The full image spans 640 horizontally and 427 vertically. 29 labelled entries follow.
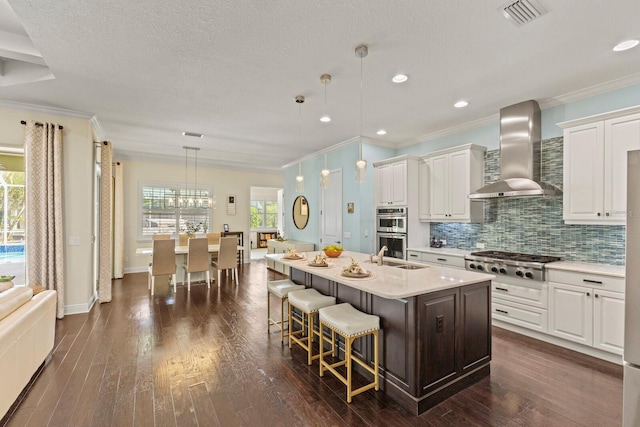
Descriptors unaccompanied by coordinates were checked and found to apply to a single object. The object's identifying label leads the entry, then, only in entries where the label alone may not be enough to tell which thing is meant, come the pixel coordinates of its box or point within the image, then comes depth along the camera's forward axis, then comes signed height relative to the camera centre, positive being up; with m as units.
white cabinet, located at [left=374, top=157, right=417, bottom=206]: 4.85 +0.54
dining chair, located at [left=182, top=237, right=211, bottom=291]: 5.44 -0.87
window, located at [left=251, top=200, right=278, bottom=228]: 12.18 -0.05
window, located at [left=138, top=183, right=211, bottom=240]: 7.34 +0.06
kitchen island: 2.09 -0.92
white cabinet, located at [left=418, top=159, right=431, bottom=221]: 4.81 +0.40
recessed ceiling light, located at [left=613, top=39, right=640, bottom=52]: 2.38 +1.43
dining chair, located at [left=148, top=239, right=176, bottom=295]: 5.11 -0.86
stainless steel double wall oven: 4.84 -0.31
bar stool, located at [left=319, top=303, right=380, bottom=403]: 2.15 -0.89
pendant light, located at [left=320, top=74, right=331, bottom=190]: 2.99 +1.40
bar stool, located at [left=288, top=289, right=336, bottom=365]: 2.70 -0.88
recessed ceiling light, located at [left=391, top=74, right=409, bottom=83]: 2.98 +1.42
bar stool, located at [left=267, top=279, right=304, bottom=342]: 3.23 -0.88
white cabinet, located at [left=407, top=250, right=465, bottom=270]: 4.03 -0.69
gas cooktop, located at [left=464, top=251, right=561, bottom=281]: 3.22 -0.60
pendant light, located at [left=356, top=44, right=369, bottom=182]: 3.21 +0.48
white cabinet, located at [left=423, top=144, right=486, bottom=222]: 4.18 +0.47
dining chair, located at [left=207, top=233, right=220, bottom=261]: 7.02 -0.65
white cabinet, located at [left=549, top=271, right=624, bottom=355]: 2.70 -0.97
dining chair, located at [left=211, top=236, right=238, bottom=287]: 5.89 -0.88
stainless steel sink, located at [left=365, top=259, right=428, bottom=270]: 2.97 -0.57
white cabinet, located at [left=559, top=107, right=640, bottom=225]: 2.84 +0.51
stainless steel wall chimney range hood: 3.53 +0.77
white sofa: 1.90 -0.95
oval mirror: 7.06 +0.00
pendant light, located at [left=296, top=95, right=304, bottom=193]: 3.51 +1.39
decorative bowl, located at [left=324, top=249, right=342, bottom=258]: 3.52 -0.51
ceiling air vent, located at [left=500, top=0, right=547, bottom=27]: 1.94 +1.41
